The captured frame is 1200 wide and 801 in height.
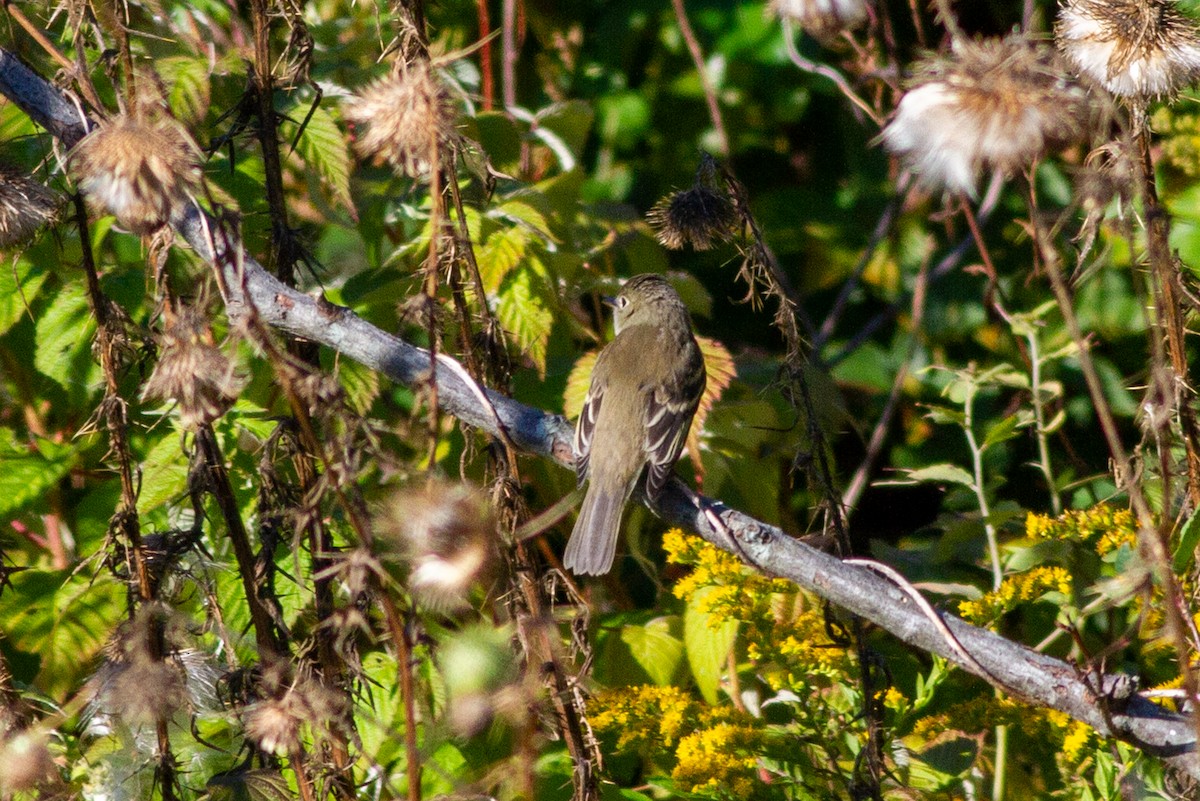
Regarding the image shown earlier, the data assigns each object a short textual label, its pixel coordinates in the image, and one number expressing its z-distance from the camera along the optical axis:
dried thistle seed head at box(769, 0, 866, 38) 4.52
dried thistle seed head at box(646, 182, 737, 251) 5.10
